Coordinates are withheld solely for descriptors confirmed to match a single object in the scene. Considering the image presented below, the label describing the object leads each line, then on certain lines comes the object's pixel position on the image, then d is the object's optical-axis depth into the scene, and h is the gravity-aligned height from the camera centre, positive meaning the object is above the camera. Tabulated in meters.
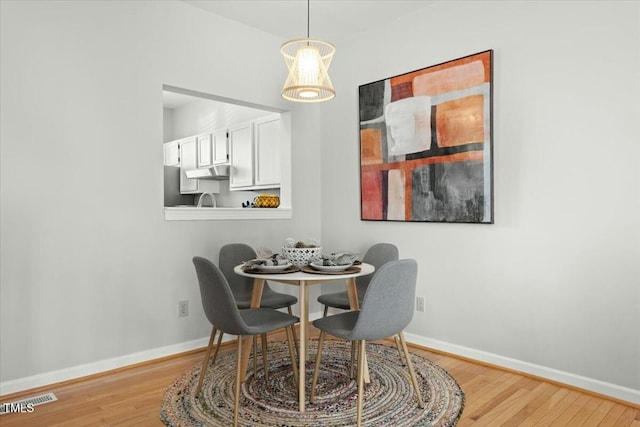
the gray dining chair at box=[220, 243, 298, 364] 3.05 -0.58
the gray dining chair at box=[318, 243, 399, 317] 3.09 -0.45
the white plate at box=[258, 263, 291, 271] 2.36 -0.35
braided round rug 2.17 -1.09
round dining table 2.24 -0.39
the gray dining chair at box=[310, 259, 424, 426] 2.04 -0.51
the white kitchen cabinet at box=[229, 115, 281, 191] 4.37 +0.52
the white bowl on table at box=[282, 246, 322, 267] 2.50 -0.30
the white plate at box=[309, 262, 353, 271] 2.34 -0.35
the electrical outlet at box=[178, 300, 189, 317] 3.25 -0.79
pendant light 2.42 +0.73
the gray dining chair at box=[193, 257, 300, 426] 2.10 -0.56
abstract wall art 2.97 +0.44
